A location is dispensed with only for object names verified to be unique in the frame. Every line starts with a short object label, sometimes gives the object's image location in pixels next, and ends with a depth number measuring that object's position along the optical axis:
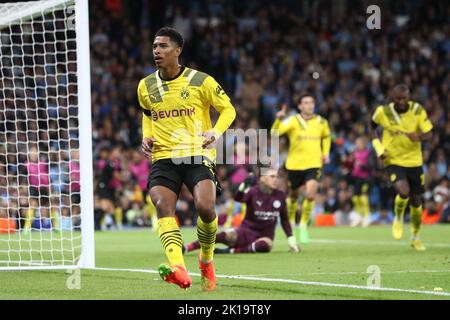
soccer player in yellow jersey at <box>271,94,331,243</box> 16.97
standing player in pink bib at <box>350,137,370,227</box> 24.98
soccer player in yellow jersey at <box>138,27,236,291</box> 8.43
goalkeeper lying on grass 13.84
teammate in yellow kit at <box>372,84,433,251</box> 14.59
